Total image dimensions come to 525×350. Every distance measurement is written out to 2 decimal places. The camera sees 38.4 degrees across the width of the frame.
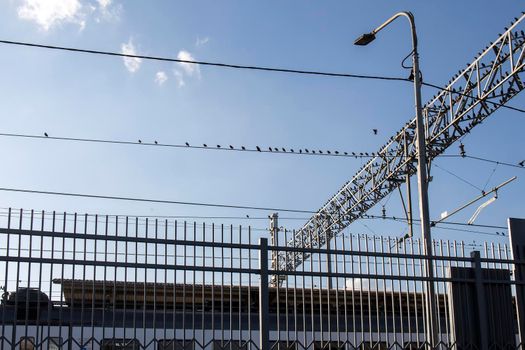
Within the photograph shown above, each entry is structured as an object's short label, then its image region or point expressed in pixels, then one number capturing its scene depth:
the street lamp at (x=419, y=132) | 16.67
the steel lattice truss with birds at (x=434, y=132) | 21.72
